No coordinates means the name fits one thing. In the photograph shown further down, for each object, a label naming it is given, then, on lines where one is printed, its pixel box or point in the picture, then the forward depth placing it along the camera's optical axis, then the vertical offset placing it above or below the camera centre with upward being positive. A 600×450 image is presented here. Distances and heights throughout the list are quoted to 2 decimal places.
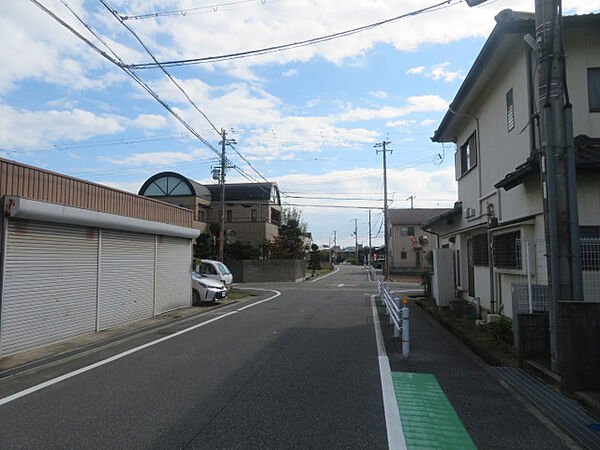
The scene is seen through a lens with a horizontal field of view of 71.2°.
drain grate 3.95 -1.70
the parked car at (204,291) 16.03 -1.30
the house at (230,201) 36.00 +4.94
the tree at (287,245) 35.31 +0.95
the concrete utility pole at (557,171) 5.48 +1.11
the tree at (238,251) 33.62 +0.46
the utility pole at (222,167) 24.75 +5.32
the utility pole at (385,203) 36.03 +4.50
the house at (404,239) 49.31 +1.94
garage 7.54 -0.05
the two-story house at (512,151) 7.18 +2.23
